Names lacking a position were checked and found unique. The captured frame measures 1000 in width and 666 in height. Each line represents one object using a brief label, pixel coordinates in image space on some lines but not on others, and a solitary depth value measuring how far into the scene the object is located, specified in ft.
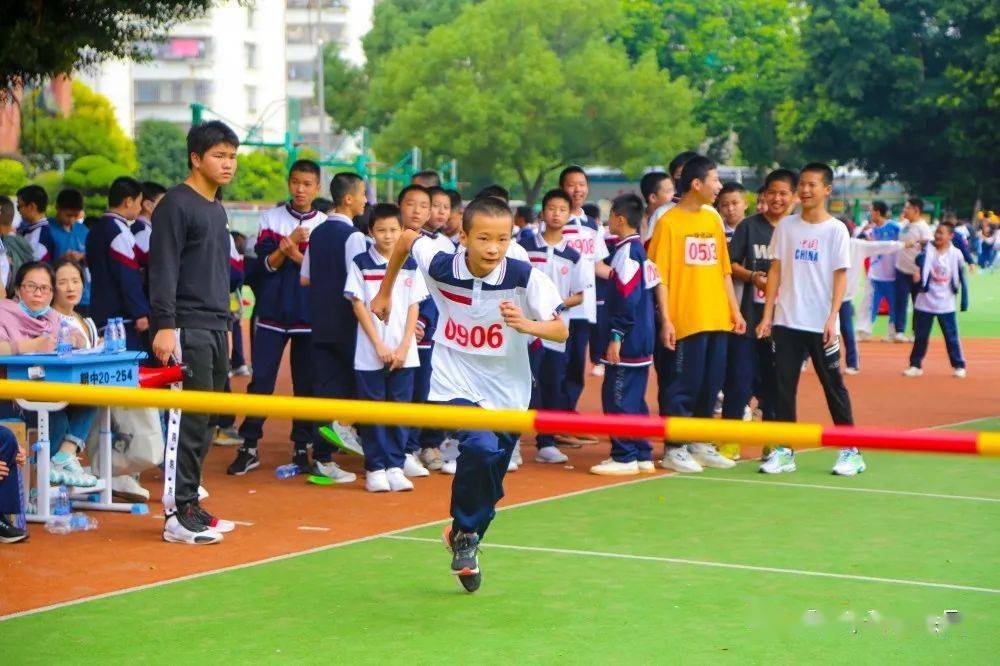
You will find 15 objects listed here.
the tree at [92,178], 141.97
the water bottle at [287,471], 34.60
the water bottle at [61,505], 28.84
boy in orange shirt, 35.32
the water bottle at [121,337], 29.63
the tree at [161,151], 270.46
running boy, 23.13
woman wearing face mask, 29.12
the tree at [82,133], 182.26
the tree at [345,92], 286.66
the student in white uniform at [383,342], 32.68
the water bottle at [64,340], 28.94
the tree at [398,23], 278.05
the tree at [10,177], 114.42
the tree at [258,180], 260.62
